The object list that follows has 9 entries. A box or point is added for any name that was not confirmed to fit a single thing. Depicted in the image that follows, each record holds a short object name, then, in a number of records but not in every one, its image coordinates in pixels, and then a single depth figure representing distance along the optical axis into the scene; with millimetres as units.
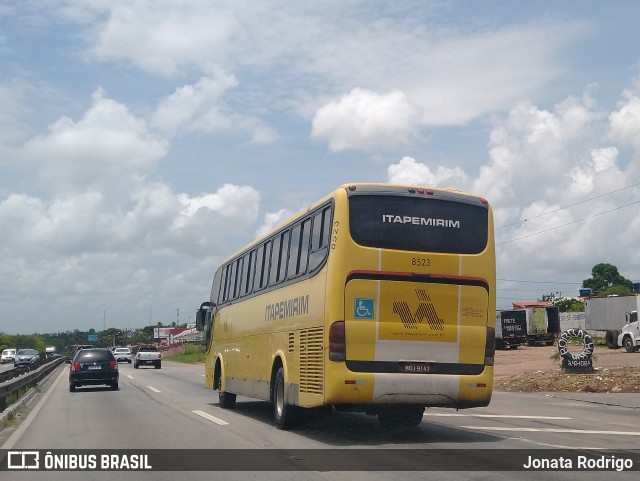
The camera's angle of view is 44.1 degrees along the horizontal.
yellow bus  12070
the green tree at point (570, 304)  122125
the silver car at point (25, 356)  57822
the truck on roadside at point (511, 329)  66375
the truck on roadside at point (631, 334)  46719
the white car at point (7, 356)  78125
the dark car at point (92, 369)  28266
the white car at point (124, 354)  74938
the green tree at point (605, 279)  157250
